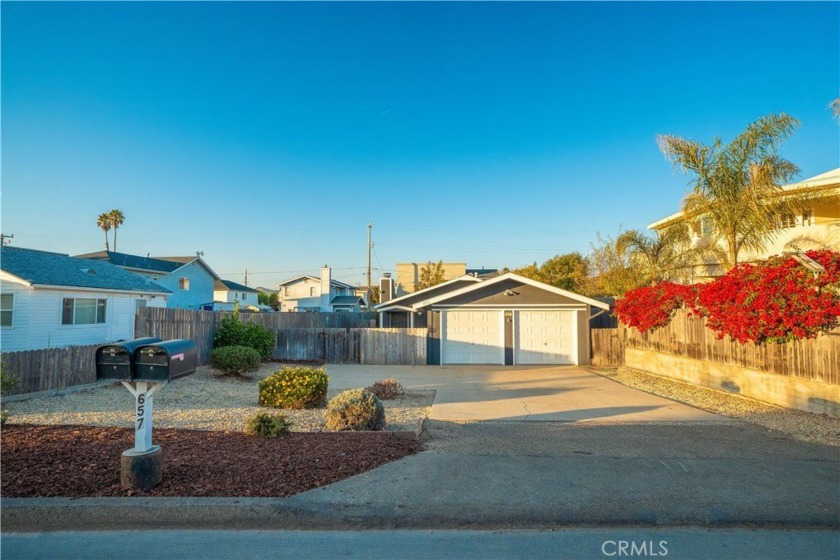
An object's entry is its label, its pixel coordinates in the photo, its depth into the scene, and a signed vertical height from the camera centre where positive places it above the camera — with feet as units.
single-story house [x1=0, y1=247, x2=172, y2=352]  56.03 +1.98
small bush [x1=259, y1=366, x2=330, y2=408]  29.86 -4.60
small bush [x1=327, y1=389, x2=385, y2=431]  23.34 -4.71
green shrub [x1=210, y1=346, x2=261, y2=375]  44.60 -4.09
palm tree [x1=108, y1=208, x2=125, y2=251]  179.42 +35.30
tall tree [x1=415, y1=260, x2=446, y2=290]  135.86 +10.87
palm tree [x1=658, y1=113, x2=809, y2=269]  43.32 +11.80
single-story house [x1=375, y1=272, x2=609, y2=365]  59.00 -1.14
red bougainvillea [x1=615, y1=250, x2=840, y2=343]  28.02 +0.69
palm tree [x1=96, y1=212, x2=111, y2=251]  179.42 +33.97
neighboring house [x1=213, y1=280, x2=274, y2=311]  171.53 +7.26
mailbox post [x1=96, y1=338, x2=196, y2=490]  14.79 -1.79
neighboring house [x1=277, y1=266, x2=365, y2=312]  170.30 +6.58
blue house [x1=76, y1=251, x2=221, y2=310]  118.05 +10.27
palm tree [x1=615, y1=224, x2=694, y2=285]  58.23 +7.52
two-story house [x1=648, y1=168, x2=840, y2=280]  52.49 +9.81
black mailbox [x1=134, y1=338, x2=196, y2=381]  14.80 -1.43
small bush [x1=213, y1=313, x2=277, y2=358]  52.90 -2.33
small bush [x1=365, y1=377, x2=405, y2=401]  34.50 -5.38
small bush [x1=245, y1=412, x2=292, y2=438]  21.20 -4.85
